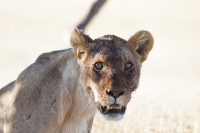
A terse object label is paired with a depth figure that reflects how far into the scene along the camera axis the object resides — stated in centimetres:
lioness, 789
